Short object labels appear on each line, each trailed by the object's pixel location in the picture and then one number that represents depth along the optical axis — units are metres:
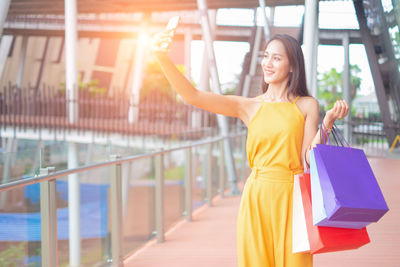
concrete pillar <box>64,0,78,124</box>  16.05
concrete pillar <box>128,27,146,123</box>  18.64
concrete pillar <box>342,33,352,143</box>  17.73
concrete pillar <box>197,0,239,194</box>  10.16
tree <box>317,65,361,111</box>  21.53
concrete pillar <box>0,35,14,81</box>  19.88
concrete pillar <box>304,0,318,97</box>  7.93
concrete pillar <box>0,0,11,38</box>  8.11
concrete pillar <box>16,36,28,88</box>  21.94
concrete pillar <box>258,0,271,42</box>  9.45
